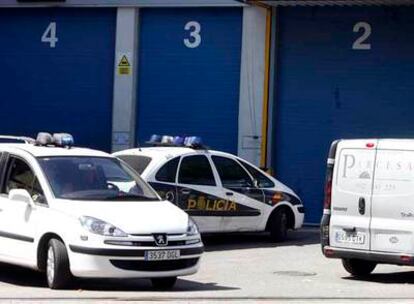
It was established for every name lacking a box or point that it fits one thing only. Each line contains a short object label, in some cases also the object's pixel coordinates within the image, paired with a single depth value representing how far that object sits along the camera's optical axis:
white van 13.15
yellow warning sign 23.69
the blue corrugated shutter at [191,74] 23.17
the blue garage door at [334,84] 22.02
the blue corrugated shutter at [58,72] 24.17
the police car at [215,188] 16.31
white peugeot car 11.39
